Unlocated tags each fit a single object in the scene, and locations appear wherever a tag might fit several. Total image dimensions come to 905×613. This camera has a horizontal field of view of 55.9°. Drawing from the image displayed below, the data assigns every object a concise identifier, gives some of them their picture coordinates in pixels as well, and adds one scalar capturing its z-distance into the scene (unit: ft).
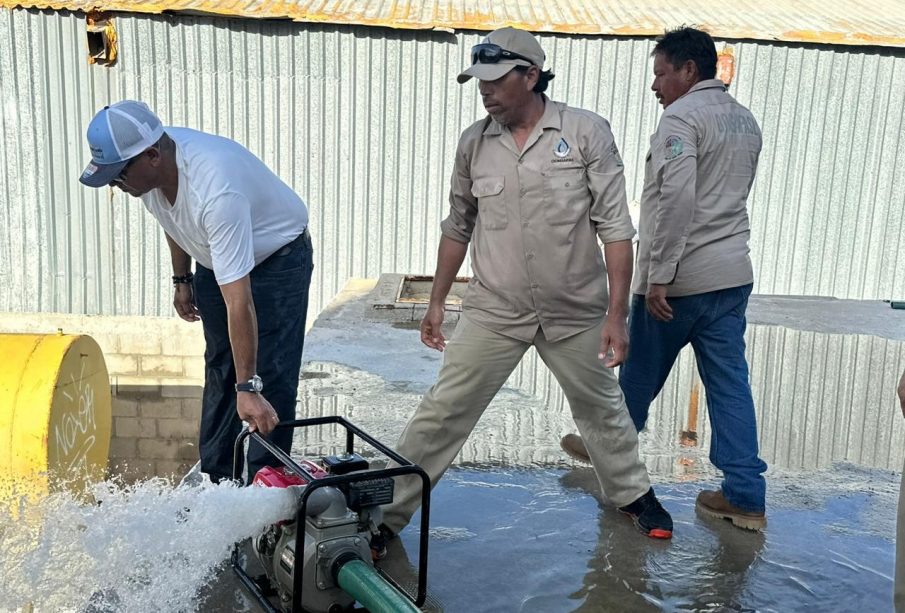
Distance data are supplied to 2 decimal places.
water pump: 7.65
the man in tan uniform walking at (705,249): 11.32
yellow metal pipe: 14.38
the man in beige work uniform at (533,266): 10.17
